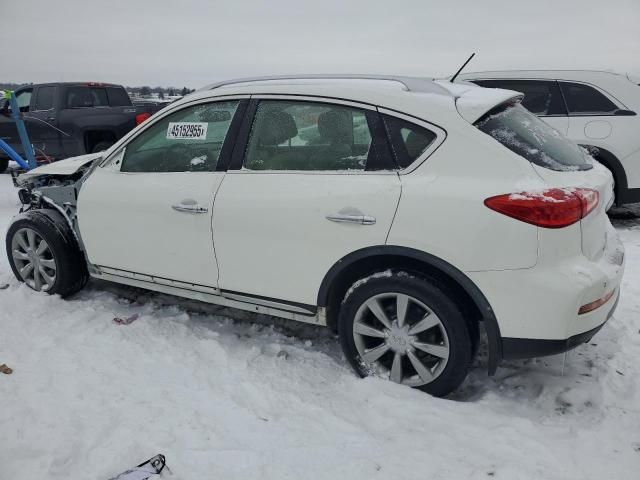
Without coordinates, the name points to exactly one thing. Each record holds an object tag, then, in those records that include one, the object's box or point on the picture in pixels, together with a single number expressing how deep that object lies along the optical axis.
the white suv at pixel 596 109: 5.79
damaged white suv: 2.43
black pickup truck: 9.55
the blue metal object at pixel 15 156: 6.43
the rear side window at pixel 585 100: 5.93
